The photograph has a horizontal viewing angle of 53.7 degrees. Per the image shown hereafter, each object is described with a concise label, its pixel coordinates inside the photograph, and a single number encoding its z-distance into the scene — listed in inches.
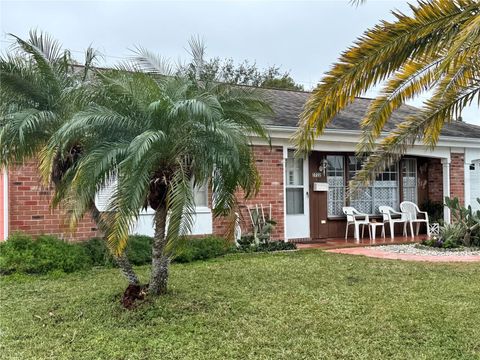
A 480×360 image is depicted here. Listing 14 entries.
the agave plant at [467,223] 455.2
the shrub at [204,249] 369.7
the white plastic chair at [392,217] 546.3
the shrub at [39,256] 306.0
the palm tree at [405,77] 214.8
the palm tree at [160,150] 194.5
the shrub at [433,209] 593.9
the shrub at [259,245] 423.5
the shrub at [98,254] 345.3
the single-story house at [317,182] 362.0
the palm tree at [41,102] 221.1
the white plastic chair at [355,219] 520.7
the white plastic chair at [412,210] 575.0
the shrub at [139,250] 357.1
